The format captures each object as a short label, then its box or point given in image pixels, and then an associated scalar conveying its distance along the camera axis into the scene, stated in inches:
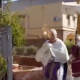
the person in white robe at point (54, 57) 262.2
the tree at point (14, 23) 331.6
